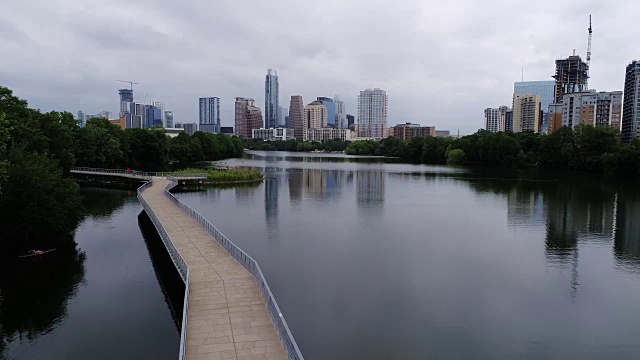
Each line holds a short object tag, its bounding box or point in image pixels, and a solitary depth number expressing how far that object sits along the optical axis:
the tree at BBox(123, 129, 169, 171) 83.62
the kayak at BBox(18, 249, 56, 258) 27.16
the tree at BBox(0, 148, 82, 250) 27.05
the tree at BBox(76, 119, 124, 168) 68.81
